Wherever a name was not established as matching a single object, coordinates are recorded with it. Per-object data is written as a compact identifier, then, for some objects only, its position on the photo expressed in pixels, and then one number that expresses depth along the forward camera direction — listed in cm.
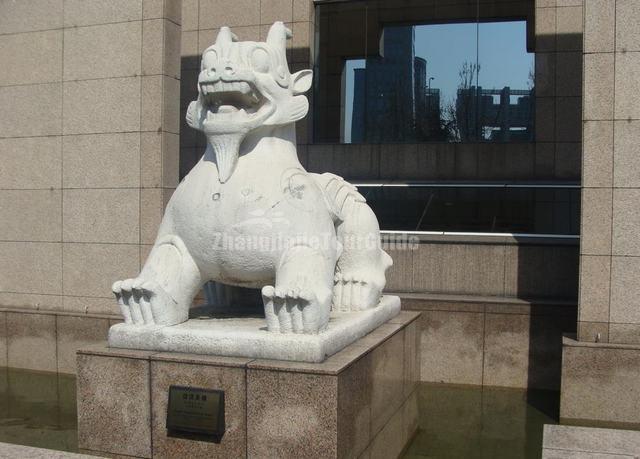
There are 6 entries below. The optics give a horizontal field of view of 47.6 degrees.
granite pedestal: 416
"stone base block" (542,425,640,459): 394
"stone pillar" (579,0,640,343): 646
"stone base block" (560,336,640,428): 647
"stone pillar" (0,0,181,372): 805
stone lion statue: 468
